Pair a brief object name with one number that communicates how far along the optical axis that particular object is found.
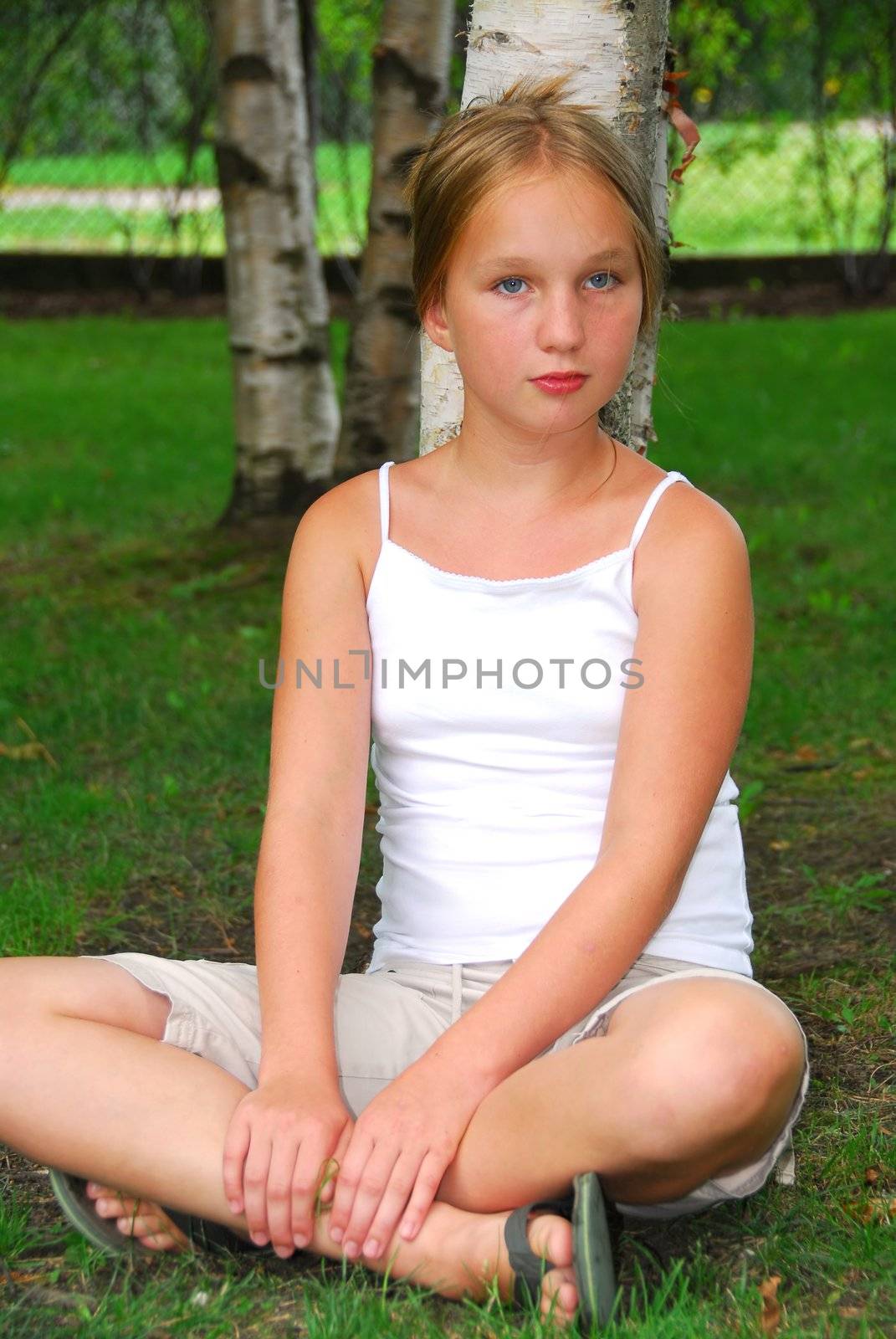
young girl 2.33
